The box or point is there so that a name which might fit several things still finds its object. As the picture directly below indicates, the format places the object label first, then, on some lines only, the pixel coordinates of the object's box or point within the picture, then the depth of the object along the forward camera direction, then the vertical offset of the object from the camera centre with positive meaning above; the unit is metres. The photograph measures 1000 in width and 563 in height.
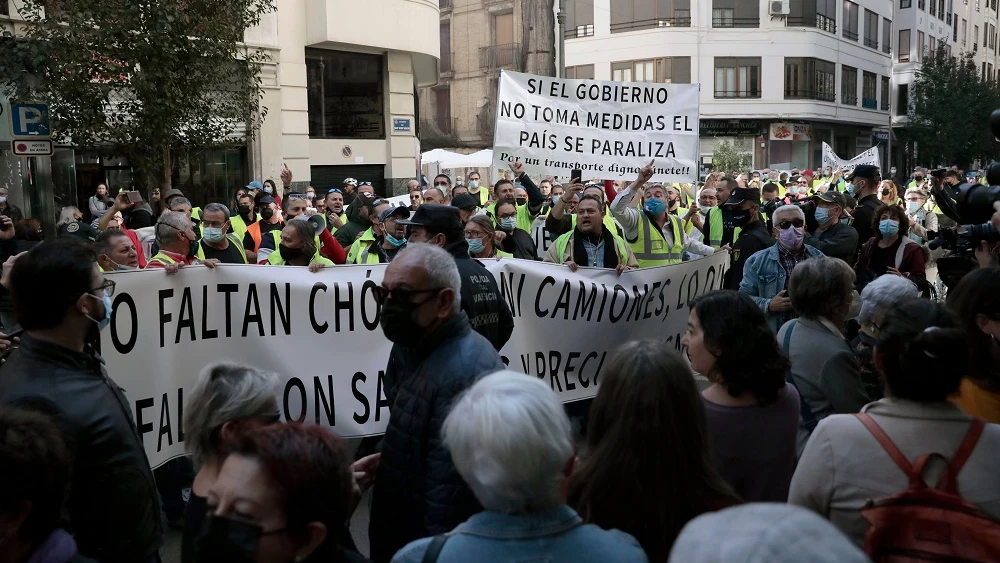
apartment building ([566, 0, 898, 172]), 44.28 +6.07
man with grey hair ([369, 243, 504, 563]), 2.91 -0.69
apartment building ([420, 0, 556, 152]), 42.59 +5.96
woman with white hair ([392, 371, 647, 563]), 2.00 -0.69
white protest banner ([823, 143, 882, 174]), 23.23 +0.47
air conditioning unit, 44.03 +8.30
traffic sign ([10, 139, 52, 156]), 9.73 +0.49
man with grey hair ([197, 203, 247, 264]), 7.34 -0.41
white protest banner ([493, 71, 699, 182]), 8.91 +0.55
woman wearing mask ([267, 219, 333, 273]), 6.15 -0.37
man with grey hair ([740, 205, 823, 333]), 6.34 -0.58
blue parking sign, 9.55 +0.78
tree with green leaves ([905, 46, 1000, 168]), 51.41 +3.65
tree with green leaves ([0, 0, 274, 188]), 12.33 +1.74
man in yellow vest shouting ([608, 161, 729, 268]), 7.79 -0.40
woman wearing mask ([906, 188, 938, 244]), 14.66 -0.56
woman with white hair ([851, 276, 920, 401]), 3.88 -0.58
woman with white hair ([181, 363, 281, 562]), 2.70 -0.68
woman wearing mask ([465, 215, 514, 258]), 6.40 -0.35
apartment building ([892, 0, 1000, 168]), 57.00 +9.43
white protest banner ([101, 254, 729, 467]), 4.79 -0.87
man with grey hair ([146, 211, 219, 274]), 6.11 -0.30
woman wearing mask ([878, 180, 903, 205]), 10.88 -0.20
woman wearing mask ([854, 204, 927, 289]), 7.06 -0.60
